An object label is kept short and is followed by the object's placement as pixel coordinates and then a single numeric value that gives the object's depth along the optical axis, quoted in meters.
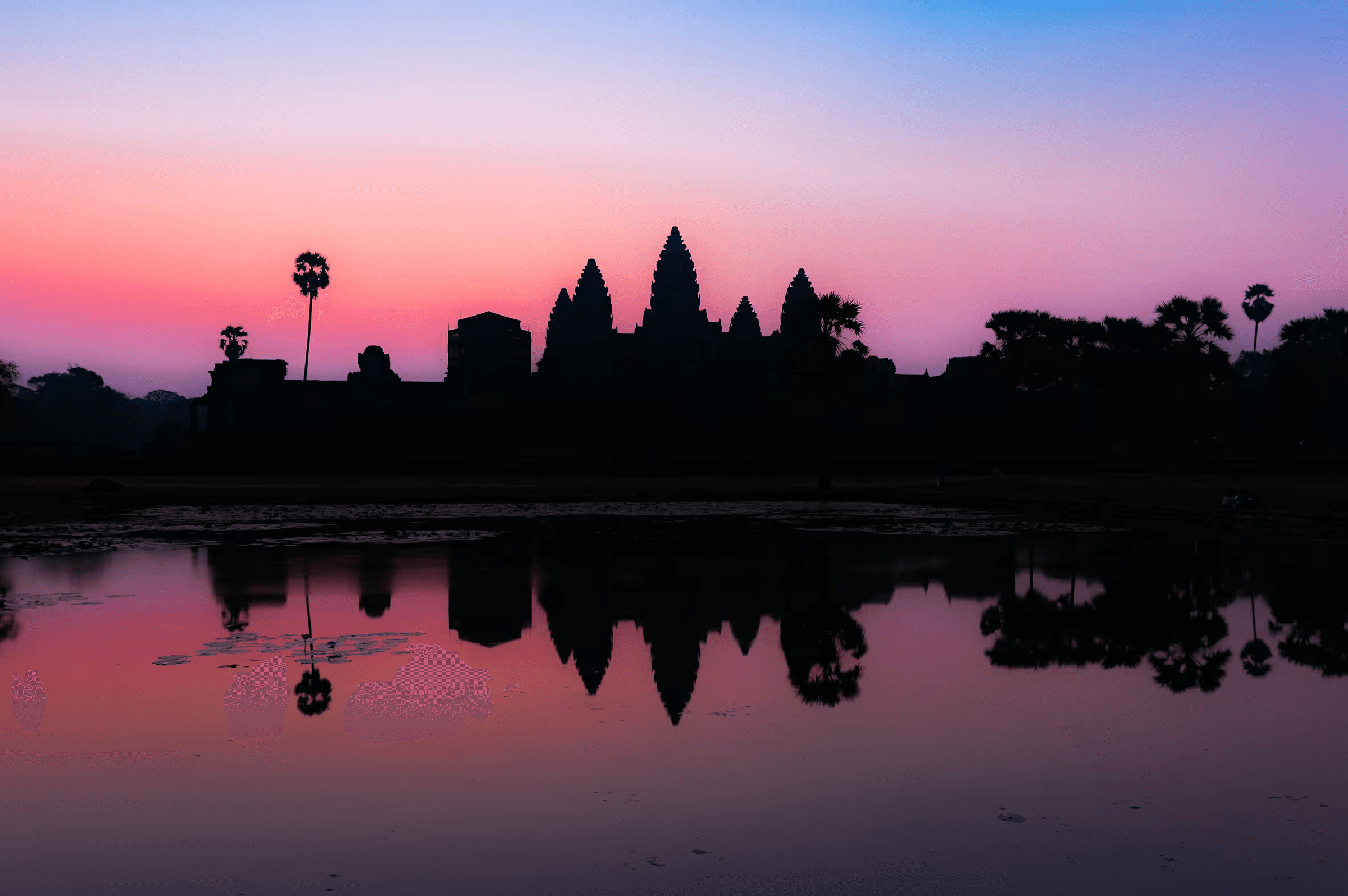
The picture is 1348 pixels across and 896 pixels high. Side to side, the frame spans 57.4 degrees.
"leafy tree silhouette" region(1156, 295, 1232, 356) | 73.50
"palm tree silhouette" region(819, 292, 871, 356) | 55.75
